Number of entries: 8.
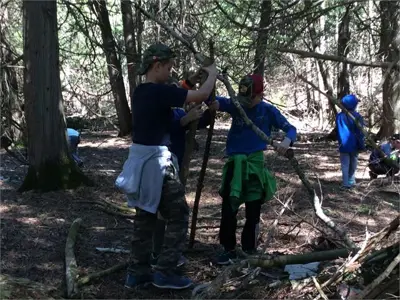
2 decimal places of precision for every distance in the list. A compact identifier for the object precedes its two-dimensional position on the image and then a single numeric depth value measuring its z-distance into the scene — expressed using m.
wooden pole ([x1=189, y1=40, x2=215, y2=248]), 4.91
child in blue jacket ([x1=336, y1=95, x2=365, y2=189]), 8.60
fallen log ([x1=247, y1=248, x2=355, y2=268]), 4.03
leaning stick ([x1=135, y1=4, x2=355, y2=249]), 4.45
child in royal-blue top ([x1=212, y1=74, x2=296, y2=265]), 4.96
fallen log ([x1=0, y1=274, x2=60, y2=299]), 3.73
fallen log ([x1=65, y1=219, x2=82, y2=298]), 4.18
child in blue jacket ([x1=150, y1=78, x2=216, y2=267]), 4.82
